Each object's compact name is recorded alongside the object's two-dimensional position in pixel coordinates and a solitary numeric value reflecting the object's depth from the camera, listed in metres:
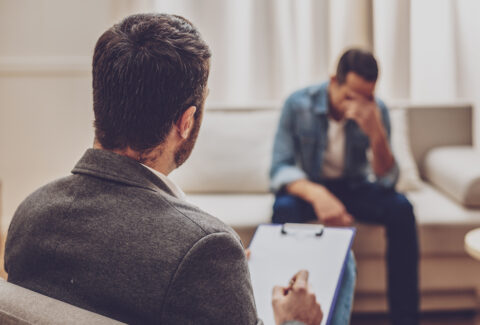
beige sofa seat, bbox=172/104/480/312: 2.04
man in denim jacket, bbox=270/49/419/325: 1.91
